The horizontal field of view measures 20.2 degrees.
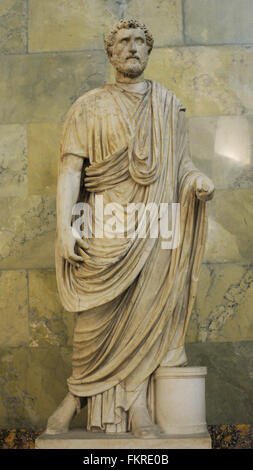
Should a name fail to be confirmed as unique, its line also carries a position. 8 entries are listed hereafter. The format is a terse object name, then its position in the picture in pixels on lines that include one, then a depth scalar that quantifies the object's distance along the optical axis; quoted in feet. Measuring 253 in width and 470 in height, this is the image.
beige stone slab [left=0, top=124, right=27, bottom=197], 19.16
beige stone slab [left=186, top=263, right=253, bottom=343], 18.35
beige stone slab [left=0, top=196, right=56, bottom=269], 18.84
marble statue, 13.87
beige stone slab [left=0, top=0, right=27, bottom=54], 19.76
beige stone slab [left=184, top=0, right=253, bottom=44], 19.48
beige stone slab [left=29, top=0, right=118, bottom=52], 19.67
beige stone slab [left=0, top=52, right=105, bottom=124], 19.40
